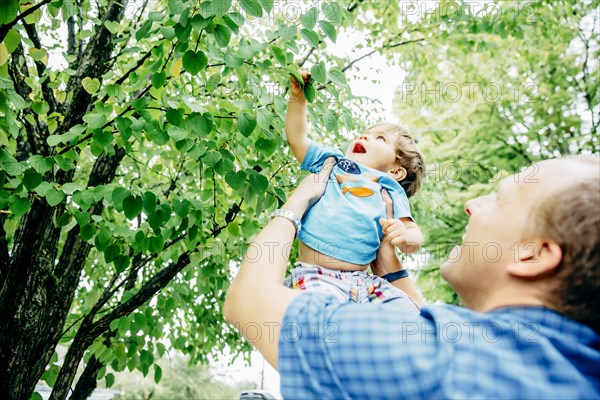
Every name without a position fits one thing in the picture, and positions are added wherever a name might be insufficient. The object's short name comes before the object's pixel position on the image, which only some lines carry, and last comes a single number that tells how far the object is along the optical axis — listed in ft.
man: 3.13
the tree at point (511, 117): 38.06
